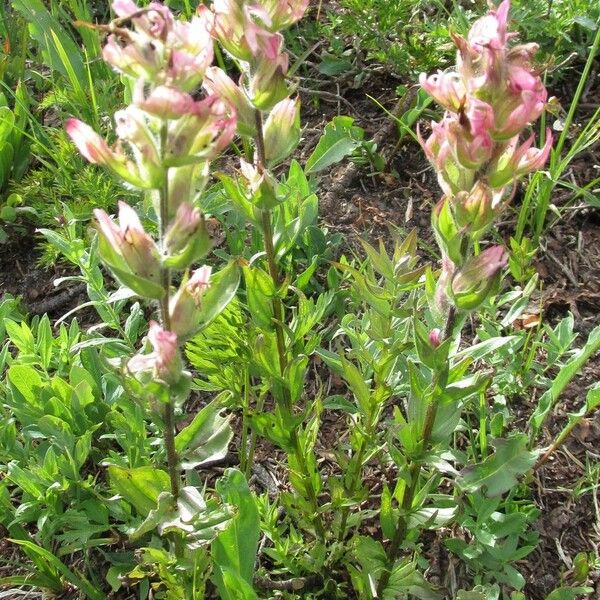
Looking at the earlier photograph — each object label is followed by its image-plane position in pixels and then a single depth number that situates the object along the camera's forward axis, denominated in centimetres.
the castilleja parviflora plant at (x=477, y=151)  37
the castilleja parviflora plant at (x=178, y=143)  34
